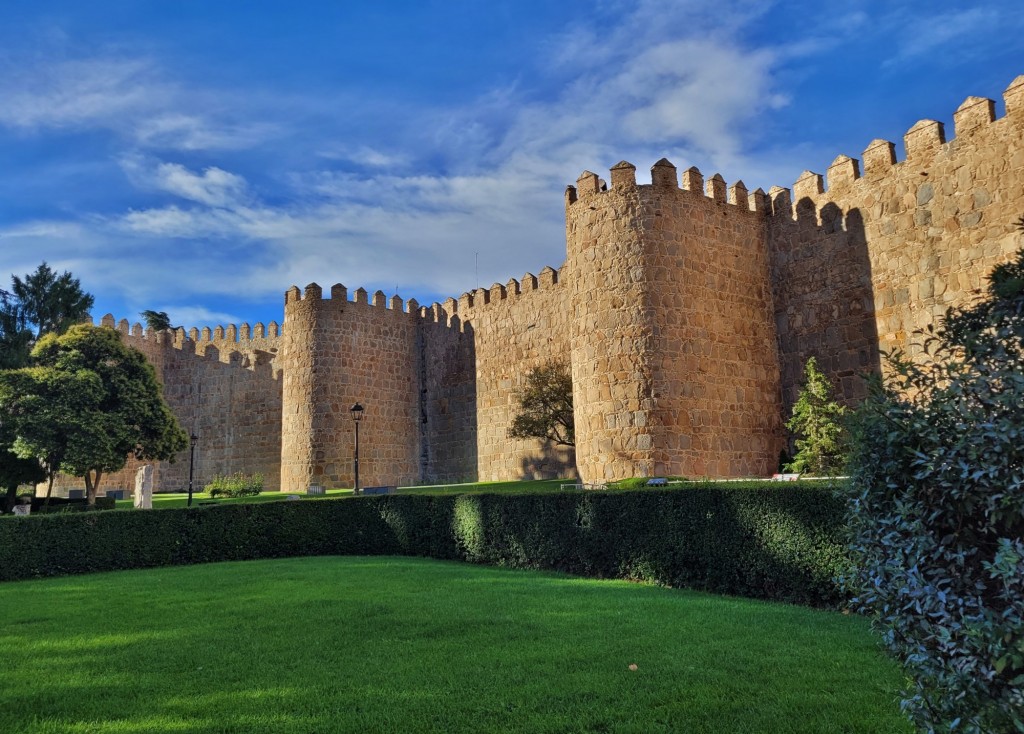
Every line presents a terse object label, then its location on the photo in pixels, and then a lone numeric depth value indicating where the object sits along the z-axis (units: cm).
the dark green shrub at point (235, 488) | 2573
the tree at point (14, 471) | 2177
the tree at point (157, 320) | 5000
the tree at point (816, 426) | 1602
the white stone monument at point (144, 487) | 1966
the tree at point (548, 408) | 2270
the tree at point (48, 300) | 2844
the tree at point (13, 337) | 2634
